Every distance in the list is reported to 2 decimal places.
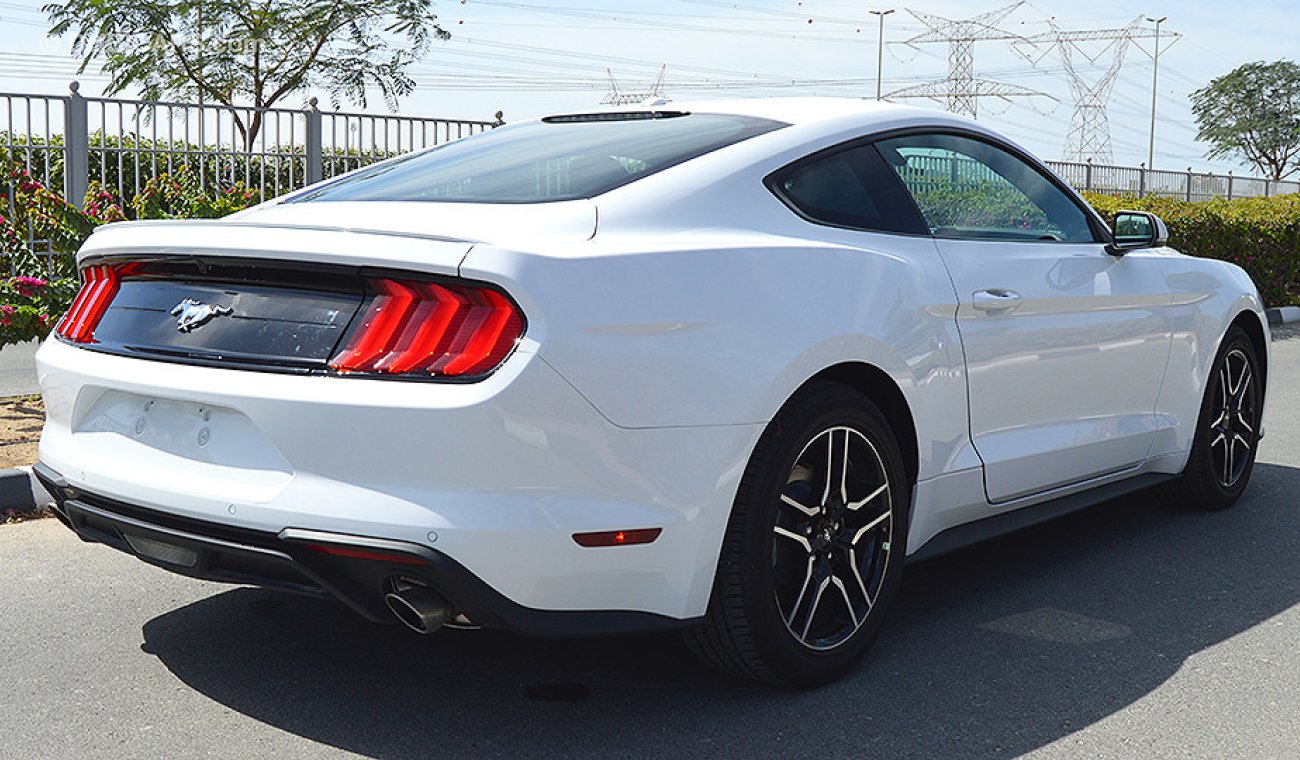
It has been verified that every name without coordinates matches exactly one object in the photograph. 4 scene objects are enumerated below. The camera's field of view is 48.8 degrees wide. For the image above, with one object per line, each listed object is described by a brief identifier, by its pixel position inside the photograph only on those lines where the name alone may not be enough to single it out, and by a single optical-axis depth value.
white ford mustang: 2.95
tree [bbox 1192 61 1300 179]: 70.38
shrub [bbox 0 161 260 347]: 6.99
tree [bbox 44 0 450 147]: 26.41
